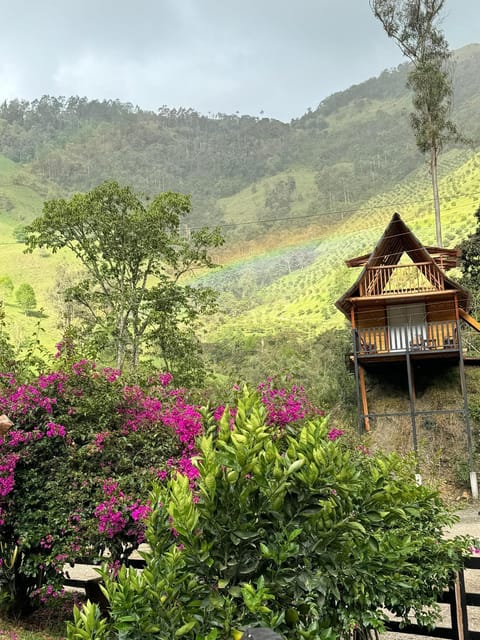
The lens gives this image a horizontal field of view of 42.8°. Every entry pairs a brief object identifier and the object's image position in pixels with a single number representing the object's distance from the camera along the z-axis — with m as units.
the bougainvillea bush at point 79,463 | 6.18
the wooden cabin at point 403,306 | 18.28
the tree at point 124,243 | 22.73
